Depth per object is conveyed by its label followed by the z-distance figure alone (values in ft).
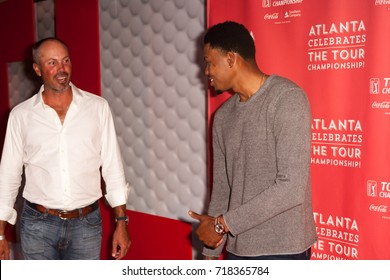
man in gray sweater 5.46
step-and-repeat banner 6.75
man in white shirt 7.63
